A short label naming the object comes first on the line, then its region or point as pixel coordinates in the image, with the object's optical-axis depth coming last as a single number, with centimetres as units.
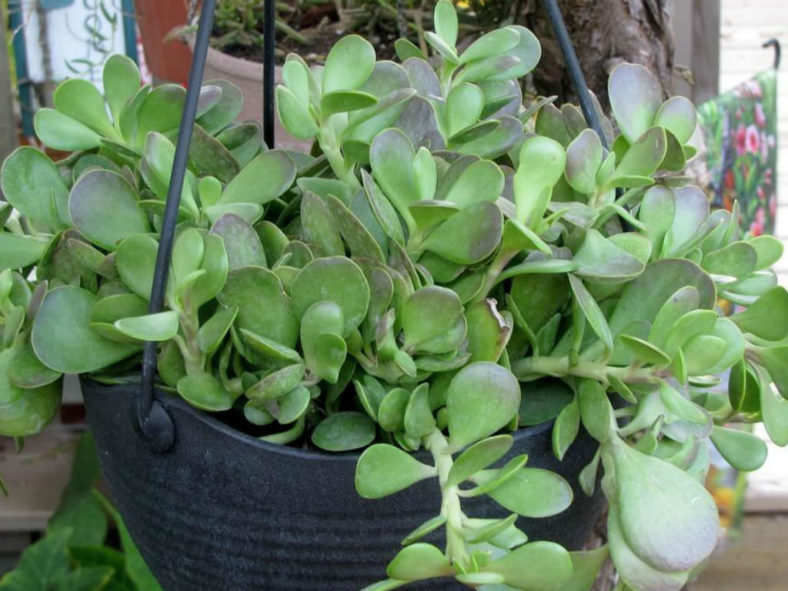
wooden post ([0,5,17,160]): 139
